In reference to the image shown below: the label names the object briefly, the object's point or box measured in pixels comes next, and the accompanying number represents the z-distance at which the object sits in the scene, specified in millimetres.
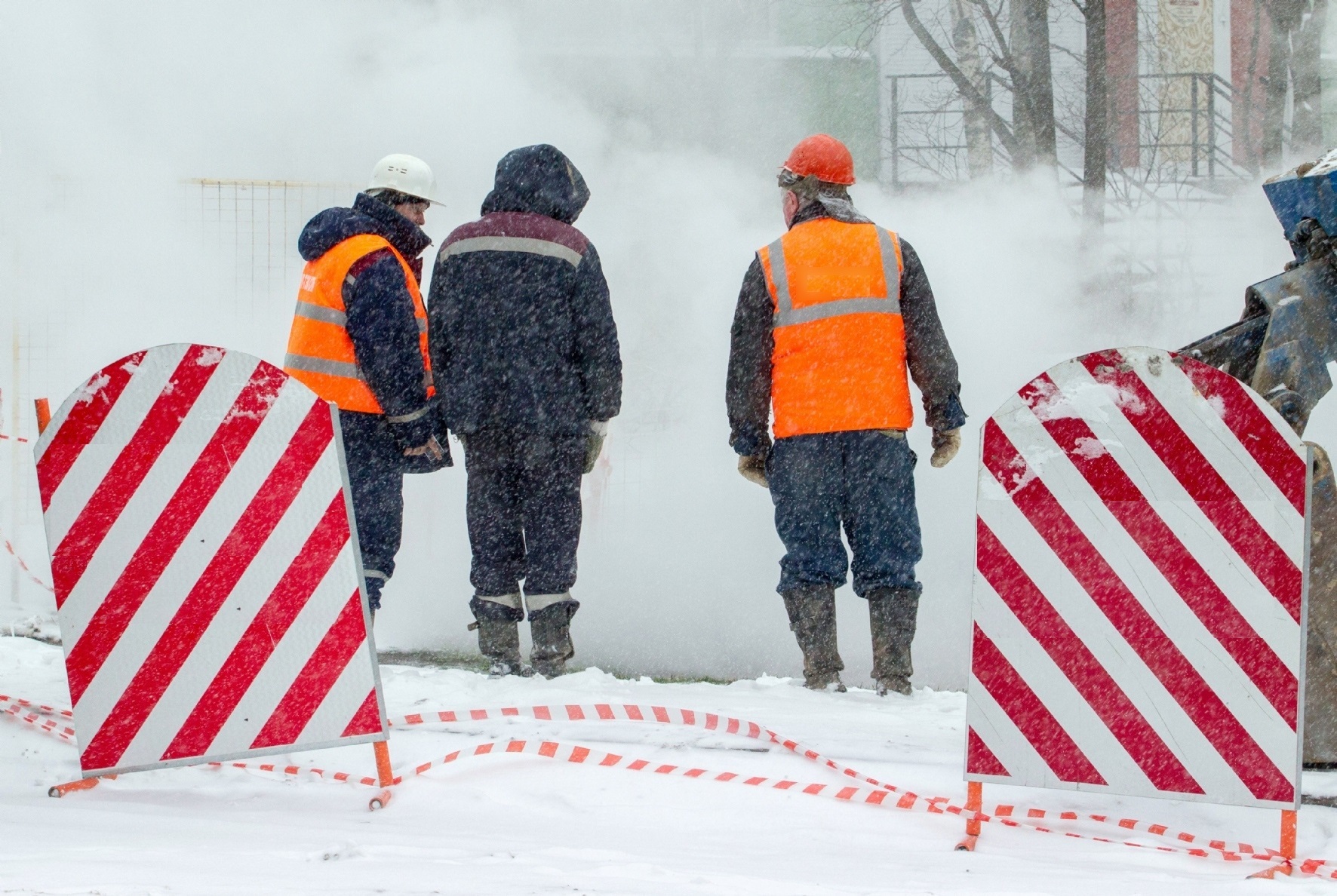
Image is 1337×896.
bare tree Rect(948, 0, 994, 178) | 31547
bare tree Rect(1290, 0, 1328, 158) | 34250
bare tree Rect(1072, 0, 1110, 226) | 30859
